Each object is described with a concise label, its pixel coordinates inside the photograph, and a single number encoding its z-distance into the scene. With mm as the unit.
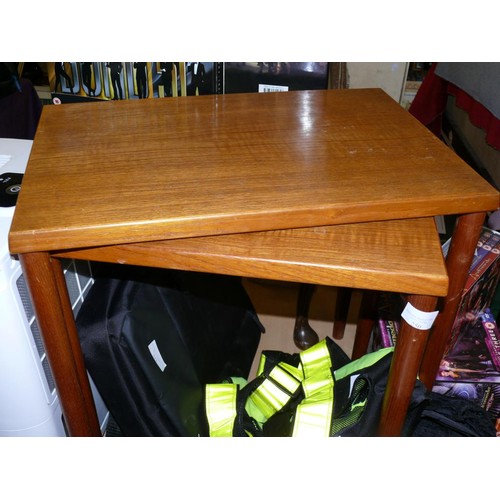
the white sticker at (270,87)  1215
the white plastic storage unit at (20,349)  671
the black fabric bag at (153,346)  831
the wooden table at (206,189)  580
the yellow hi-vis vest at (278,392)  896
